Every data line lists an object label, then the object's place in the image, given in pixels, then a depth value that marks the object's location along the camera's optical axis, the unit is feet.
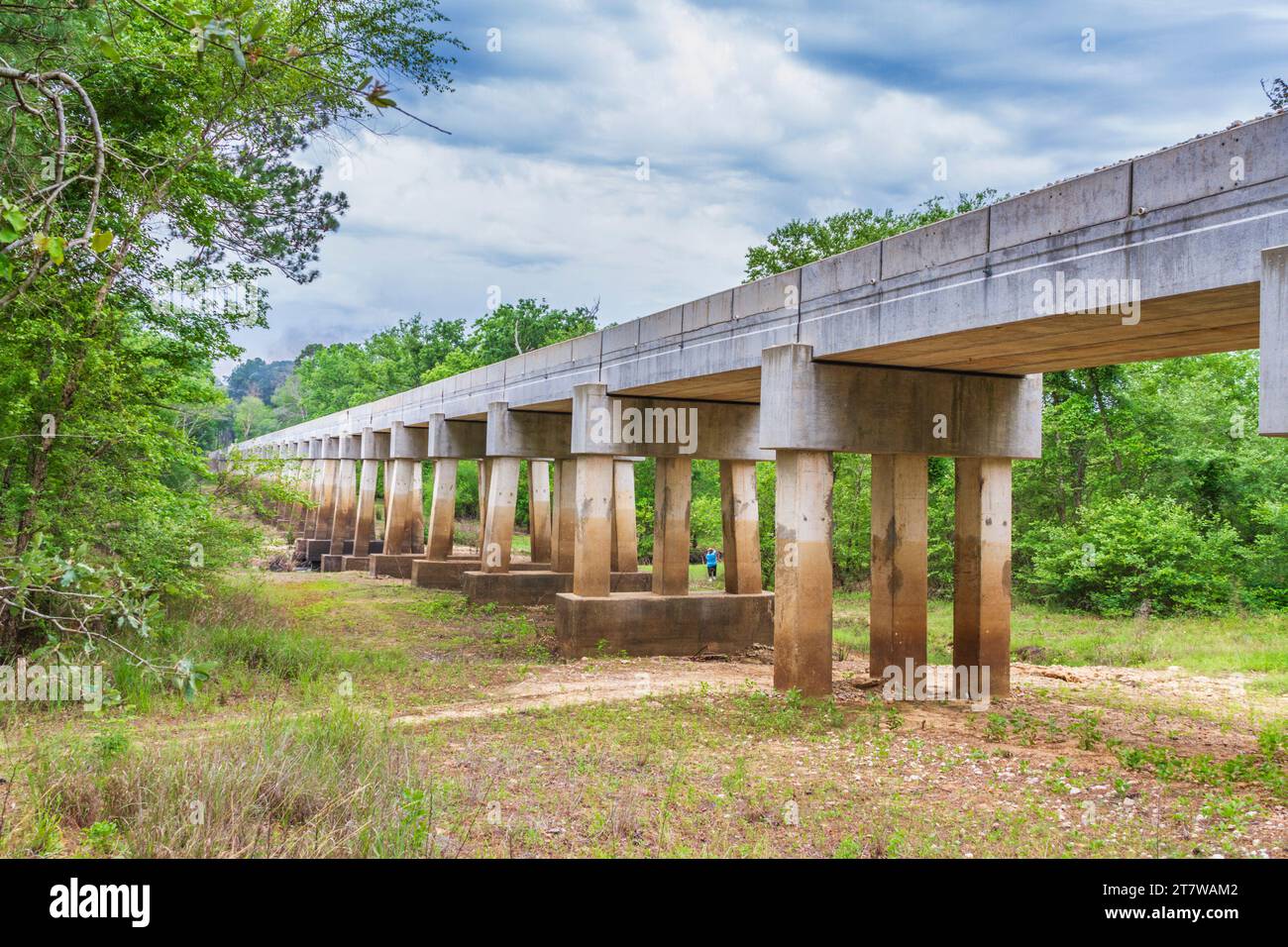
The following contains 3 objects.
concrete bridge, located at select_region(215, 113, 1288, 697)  25.95
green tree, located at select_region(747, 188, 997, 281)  109.09
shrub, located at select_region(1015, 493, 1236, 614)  74.79
